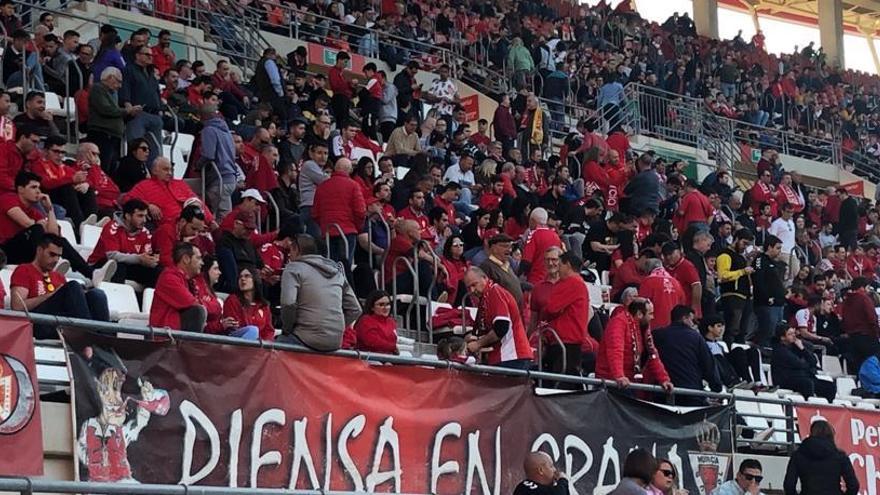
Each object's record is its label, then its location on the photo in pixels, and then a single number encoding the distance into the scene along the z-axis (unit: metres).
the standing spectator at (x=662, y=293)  14.95
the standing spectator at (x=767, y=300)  17.98
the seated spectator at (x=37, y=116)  14.62
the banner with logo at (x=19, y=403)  8.18
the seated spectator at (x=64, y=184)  13.19
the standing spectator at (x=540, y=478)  9.62
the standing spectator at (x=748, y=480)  12.70
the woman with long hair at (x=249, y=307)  11.16
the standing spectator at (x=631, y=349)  12.88
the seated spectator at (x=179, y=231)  12.48
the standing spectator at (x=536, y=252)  15.48
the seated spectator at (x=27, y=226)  11.80
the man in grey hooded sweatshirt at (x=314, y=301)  10.32
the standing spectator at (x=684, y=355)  13.65
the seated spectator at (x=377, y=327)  11.45
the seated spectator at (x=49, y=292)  9.70
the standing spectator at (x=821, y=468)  12.68
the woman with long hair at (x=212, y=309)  10.84
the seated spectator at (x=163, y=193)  13.46
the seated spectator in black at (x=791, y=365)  15.59
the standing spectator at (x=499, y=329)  12.12
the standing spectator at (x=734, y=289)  17.55
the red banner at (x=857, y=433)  14.28
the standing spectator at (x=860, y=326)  18.33
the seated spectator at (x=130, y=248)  12.21
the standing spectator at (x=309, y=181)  15.69
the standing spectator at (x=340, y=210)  14.62
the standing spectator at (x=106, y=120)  15.26
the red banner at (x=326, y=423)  8.84
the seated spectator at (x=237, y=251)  13.07
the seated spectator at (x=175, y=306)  10.18
